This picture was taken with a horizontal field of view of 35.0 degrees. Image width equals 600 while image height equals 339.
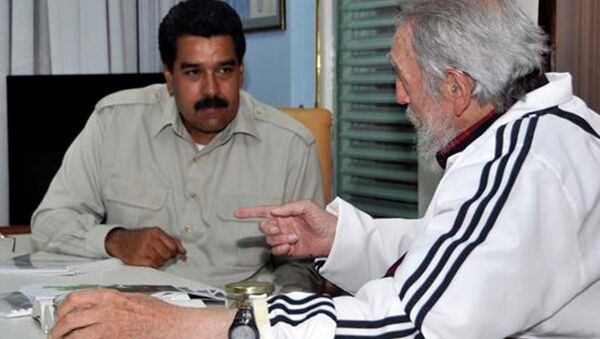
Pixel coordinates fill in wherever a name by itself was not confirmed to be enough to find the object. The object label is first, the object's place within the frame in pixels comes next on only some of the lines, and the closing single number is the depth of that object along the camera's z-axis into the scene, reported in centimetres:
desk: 214
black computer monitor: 369
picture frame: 398
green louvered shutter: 372
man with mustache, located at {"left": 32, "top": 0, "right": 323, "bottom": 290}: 276
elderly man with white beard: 144
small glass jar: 173
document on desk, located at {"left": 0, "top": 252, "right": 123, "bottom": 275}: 225
